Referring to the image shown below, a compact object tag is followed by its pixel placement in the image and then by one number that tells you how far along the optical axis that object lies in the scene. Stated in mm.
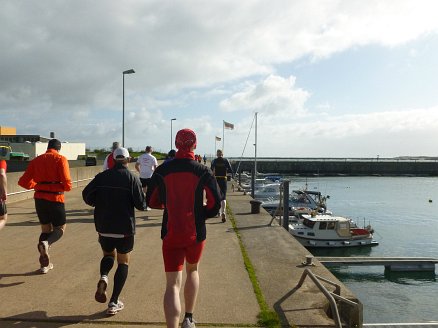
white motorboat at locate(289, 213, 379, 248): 24906
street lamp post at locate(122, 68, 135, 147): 25373
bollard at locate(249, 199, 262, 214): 12438
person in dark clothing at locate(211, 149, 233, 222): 9852
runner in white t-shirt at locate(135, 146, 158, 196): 10062
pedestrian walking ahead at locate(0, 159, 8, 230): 4852
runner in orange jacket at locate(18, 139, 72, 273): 5082
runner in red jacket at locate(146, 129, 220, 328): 3215
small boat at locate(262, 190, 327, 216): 30422
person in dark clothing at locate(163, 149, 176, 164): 9972
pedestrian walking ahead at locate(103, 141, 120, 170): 8268
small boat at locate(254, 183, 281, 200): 36625
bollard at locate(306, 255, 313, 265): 6181
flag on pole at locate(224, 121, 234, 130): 42375
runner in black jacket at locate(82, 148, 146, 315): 4000
